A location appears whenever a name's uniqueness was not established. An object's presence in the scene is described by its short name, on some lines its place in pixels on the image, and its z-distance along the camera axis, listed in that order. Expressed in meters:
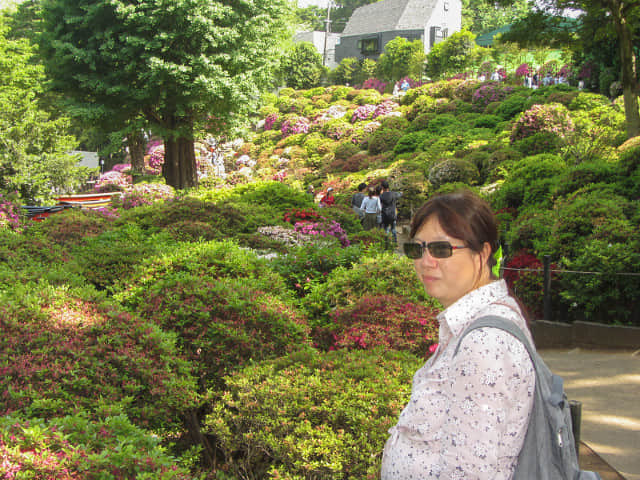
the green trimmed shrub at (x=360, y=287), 5.32
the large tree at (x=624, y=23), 11.88
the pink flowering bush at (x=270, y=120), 41.00
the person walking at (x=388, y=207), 13.59
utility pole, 61.40
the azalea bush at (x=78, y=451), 1.95
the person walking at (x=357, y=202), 13.74
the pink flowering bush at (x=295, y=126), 36.69
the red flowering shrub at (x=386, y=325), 4.23
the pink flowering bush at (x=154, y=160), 32.53
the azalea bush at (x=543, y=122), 17.63
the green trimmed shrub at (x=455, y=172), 18.42
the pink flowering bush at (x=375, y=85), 48.43
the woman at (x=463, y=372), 1.35
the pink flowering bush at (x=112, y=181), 24.97
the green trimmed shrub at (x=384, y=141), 27.73
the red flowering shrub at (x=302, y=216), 10.98
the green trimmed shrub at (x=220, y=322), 3.83
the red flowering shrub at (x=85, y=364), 2.83
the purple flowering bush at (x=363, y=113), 34.97
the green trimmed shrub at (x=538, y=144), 17.42
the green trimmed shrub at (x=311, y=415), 2.67
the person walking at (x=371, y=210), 13.01
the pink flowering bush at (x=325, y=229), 9.77
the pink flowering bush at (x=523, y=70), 35.94
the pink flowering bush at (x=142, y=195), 13.90
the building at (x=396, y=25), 54.69
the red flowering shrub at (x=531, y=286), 7.58
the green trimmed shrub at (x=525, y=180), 12.42
